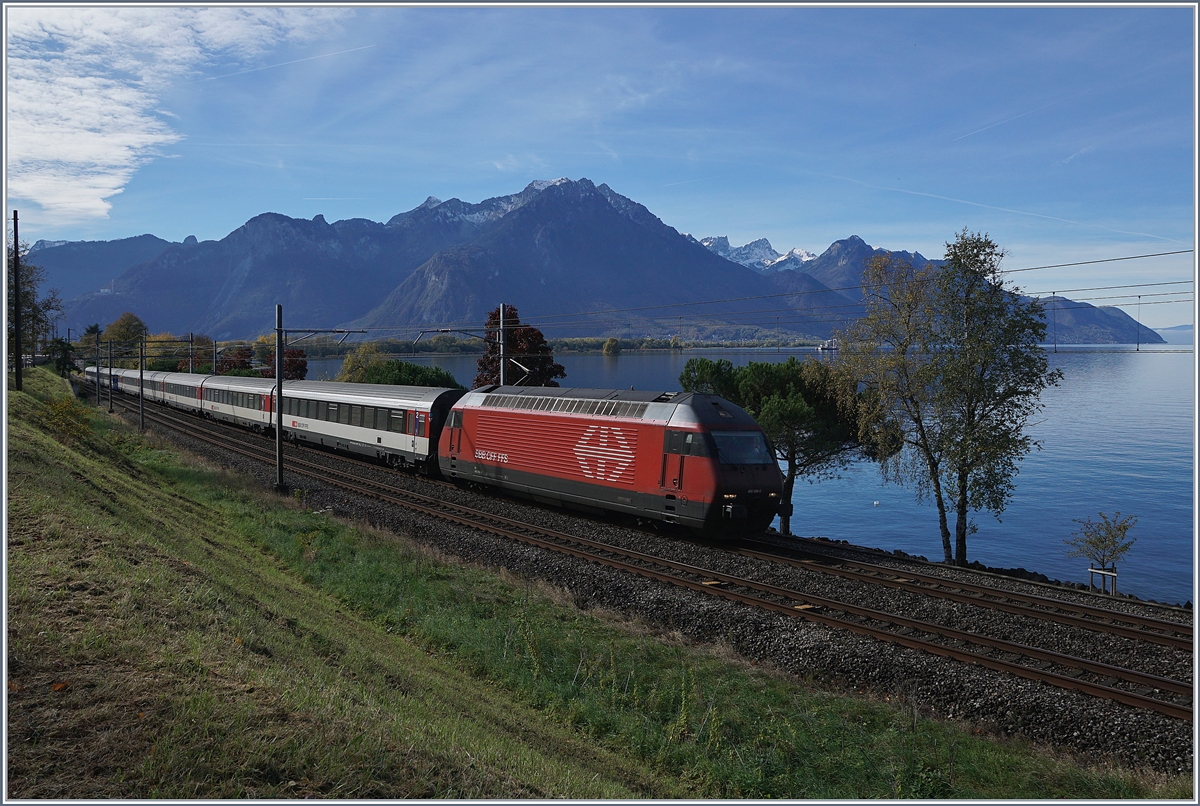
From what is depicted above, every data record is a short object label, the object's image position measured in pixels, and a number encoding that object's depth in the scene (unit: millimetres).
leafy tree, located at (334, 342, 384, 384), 91125
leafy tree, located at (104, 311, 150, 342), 128000
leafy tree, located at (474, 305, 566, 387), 62969
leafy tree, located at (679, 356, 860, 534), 40875
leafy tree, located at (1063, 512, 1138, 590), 36188
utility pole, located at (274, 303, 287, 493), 28750
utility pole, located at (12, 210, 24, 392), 38656
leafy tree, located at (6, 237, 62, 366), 47562
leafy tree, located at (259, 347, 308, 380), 91238
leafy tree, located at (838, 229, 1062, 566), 29969
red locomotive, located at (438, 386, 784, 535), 19906
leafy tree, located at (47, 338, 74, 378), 67312
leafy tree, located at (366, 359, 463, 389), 73250
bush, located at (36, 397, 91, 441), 28688
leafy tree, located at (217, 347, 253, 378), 91250
